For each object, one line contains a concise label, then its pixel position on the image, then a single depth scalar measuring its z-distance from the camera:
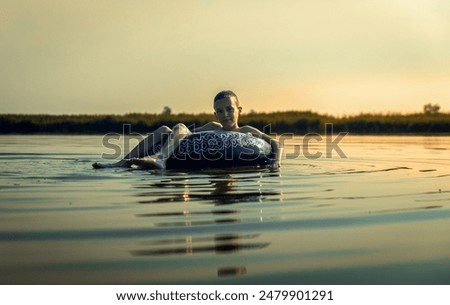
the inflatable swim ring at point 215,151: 9.95
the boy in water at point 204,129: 9.95
